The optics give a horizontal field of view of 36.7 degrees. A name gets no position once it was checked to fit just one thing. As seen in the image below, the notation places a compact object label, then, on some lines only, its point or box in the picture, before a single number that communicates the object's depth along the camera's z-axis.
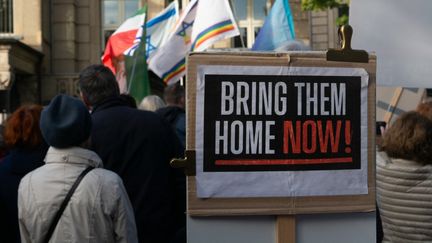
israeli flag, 11.26
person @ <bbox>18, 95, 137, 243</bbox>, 2.82
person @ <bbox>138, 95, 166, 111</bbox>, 5.94
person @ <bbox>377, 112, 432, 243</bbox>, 3.44
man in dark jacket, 3.61
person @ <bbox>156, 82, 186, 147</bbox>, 5.16
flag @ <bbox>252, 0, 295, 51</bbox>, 8.70
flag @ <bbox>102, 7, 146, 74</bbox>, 10.56
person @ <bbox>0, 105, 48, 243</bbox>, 3.62
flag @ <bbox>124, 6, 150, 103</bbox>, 9.41
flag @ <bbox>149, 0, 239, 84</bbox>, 9.46
